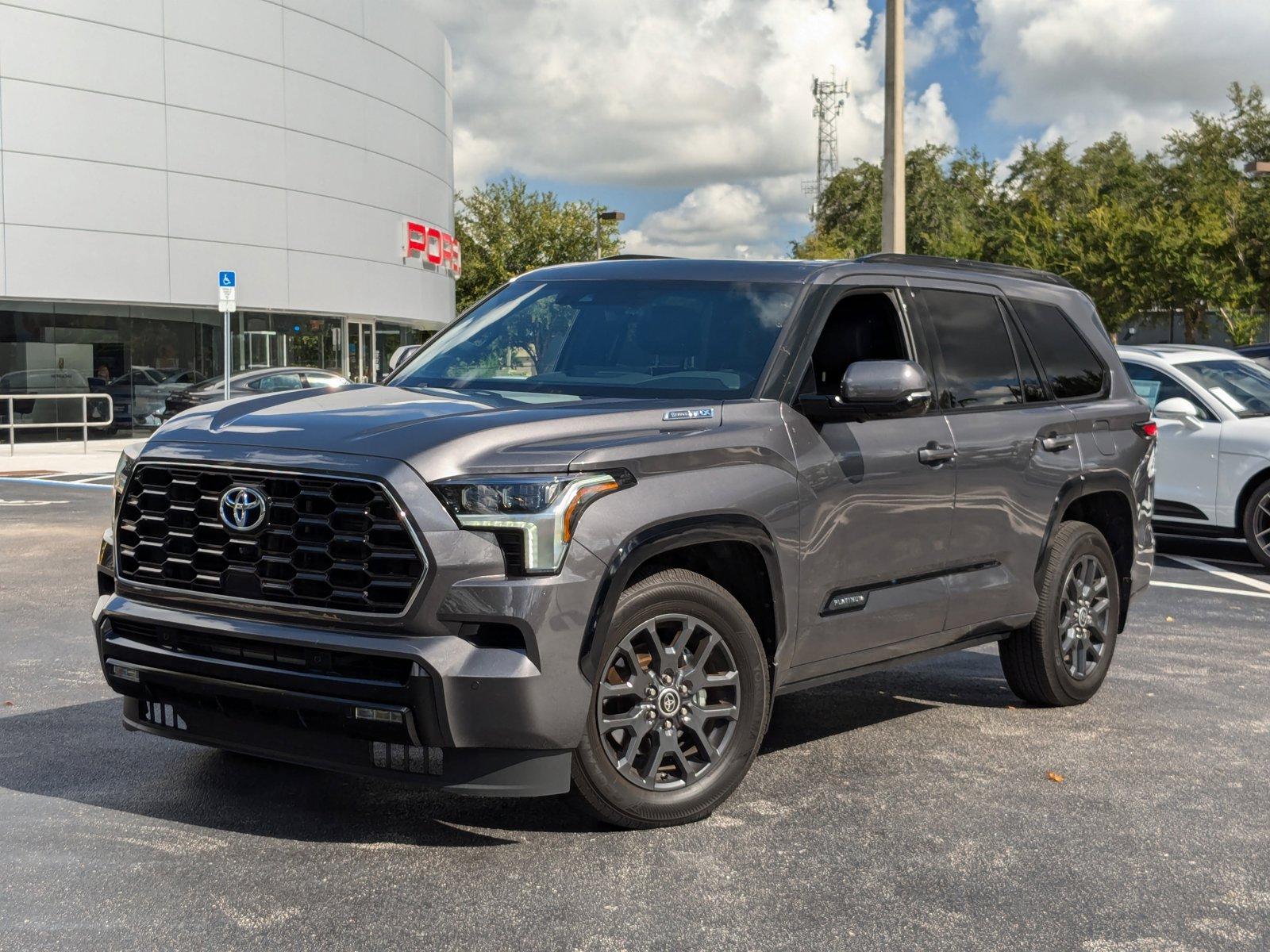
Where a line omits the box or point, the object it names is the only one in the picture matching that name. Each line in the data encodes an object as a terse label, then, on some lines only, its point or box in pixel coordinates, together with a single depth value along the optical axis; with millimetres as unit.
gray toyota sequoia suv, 4281
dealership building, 31672
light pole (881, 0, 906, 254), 15242
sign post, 25875
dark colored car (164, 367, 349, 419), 27203
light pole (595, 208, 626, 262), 67438
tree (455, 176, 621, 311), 67812
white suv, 11656
